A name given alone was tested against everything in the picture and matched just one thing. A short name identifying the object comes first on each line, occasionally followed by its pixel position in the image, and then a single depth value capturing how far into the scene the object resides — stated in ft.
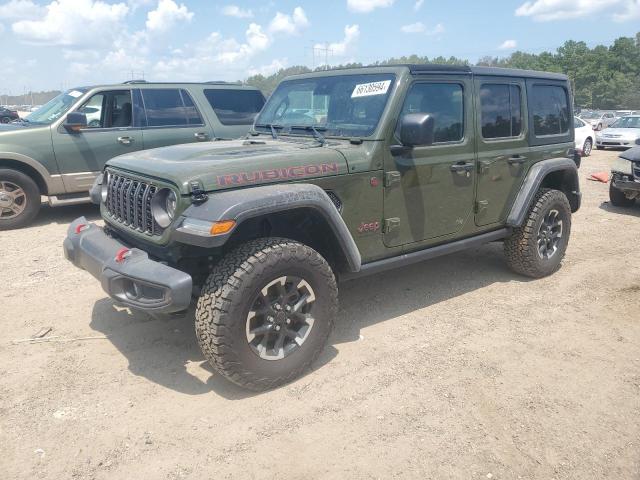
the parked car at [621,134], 59.41
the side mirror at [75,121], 22.74
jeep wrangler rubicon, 9.59
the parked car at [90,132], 22.86
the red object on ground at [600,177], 37.99
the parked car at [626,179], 27.40
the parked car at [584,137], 56.03
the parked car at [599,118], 89.10
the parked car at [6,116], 61.87
